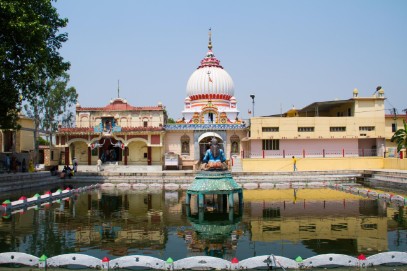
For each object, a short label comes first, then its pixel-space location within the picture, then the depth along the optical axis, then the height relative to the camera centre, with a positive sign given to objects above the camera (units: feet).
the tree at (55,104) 149.18 +18.92
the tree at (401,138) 106.22 +3.11
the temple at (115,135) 127.34 +5.68
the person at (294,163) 107.24 -3.35
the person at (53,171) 101.28 -4.44
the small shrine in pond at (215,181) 50.39 -3.78
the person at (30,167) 101.38 -3.23
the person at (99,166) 118.11 -3.74
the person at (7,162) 95.55 -1.80
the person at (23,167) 99.66 -3.14
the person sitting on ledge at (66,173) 100.62 -4.84
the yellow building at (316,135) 120.88 +4.79
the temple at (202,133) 132.26 +6.19
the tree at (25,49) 65.10 +18.45
